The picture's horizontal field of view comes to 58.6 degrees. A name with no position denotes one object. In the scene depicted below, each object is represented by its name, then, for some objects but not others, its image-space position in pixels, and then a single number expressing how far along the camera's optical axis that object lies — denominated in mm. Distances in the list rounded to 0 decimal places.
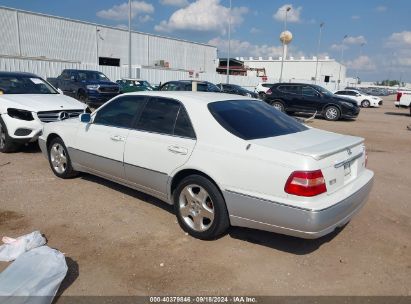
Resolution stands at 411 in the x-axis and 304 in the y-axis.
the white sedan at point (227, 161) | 3312
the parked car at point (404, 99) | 21906
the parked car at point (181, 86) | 17152
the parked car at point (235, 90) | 24622
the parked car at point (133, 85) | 20500
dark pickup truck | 15961
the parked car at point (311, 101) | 17750
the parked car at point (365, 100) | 32250
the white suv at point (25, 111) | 7137
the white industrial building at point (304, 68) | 77812
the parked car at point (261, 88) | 29044
